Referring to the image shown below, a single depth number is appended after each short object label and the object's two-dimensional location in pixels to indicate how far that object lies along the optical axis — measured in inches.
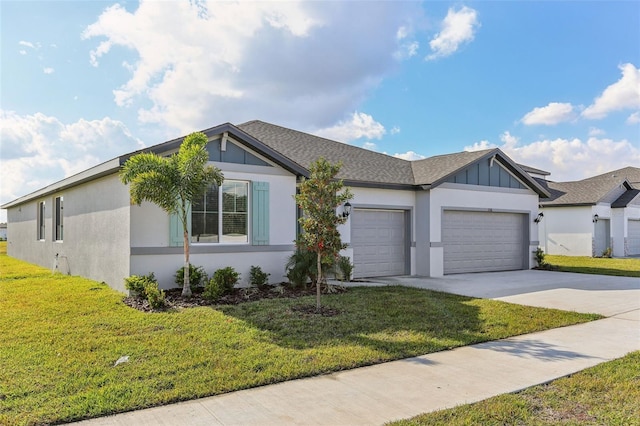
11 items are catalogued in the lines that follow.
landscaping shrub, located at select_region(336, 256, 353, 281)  425.7
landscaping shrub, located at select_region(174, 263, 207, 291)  379.9
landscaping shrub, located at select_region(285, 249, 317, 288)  419.2
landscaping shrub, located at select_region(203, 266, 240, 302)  350.4
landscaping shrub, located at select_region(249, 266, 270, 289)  415.2
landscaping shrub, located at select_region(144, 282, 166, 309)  317.4
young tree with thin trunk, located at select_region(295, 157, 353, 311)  318.7
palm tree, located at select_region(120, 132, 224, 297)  333.4
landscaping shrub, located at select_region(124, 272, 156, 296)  347.6
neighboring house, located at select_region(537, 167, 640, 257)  900.6
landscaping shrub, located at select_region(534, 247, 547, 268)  669.3
